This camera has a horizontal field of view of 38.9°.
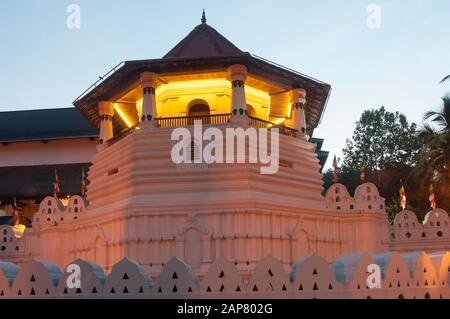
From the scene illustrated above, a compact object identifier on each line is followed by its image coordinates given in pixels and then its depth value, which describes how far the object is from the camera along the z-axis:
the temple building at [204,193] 21.81
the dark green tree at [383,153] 43.62
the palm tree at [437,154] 32.12
